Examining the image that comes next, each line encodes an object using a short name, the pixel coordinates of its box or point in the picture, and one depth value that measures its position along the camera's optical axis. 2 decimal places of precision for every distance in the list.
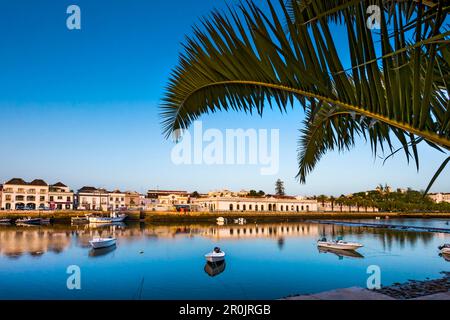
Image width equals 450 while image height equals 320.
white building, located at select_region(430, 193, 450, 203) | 136.88
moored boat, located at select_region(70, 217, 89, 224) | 61.37
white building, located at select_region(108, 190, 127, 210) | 87.86
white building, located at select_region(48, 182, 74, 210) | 77.81
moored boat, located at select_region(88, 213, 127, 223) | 59.40
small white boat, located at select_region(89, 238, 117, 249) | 30.81
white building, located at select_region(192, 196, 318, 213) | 81.12
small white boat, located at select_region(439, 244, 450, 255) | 26.37
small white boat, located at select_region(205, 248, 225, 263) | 24.67
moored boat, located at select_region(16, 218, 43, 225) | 58.45
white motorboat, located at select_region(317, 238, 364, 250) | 29.53
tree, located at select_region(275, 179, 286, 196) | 125.19
